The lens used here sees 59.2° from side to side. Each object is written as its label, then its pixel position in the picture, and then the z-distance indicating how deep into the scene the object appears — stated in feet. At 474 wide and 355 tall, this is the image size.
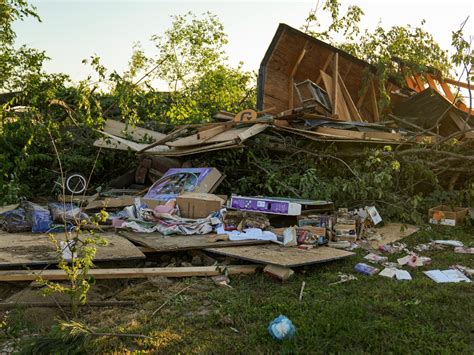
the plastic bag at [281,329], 8.05
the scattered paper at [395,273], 11.84
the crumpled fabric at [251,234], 14.52
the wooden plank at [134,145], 23.79
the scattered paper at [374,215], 17.98
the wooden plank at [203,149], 20.21
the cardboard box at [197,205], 16.96
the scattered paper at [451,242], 15.52
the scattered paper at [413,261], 13.11
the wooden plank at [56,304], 9.55
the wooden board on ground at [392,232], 16.03
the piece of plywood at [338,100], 26.17
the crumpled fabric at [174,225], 15.51
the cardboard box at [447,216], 18.76
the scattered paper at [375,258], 13.59
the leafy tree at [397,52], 29.19
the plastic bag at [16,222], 15.26
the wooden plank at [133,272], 10.73
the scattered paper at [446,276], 11.53
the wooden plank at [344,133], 21.33
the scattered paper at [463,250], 14.64
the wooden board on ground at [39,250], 11.65
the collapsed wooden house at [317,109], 21.81
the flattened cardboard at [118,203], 18.75
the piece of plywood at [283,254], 12.03
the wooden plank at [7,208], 17.99
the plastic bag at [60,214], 16.12
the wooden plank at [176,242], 13.53
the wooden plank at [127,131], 26.71
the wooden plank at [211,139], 20.99
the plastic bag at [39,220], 15.42
